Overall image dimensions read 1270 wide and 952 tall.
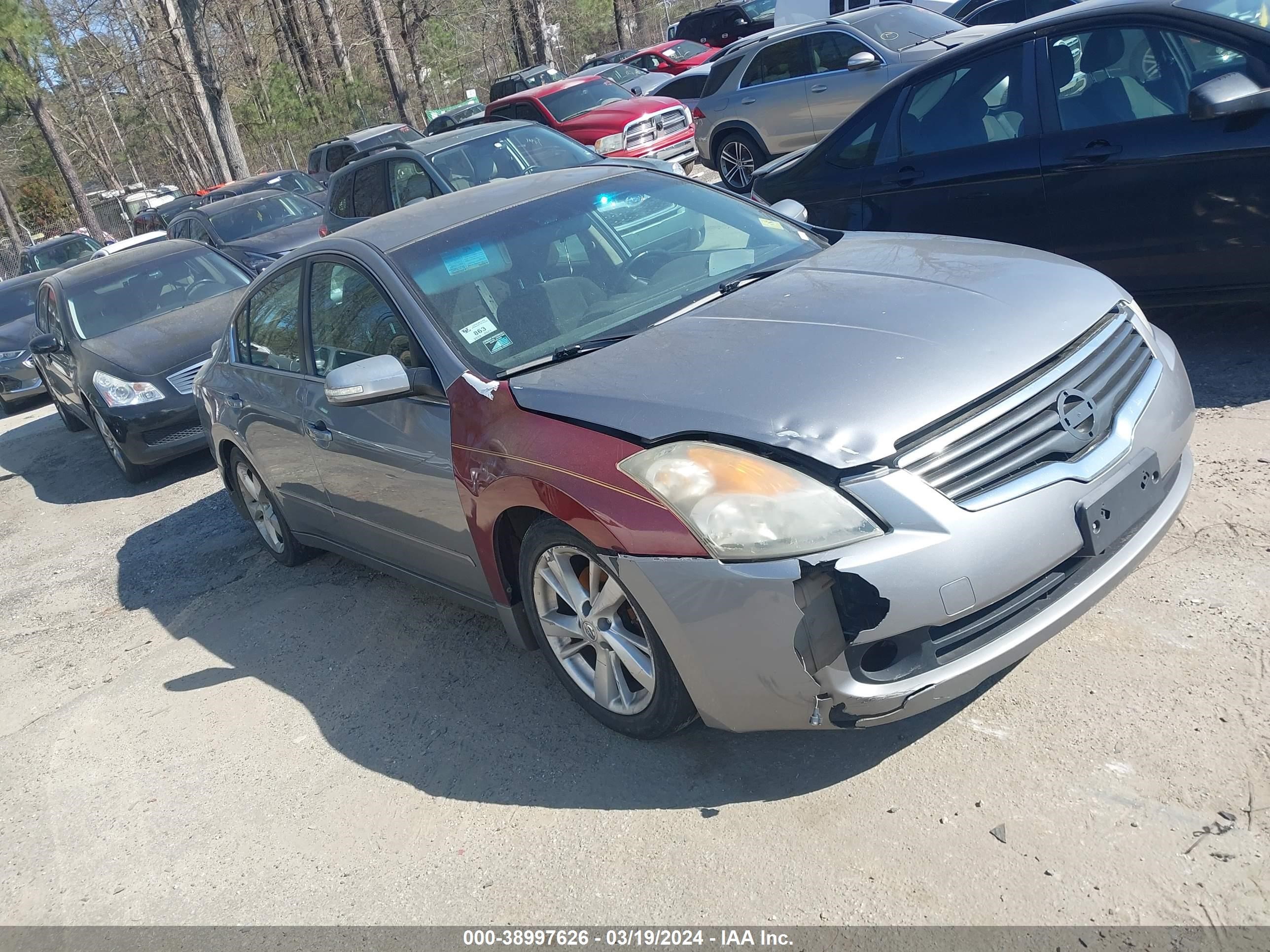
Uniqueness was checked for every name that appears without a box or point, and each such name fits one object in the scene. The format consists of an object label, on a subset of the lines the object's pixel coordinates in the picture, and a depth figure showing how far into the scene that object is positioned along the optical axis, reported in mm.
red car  26516
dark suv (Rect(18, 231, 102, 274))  20969
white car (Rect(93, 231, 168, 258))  13235
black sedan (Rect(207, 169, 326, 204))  20109
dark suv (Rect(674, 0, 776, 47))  27781
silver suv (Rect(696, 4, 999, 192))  11891
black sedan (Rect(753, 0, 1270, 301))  4871
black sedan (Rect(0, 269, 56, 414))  14406
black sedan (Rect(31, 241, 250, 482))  8656
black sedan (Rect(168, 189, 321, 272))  13906
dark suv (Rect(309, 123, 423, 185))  21281
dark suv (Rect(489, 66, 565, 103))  26156
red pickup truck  14062
